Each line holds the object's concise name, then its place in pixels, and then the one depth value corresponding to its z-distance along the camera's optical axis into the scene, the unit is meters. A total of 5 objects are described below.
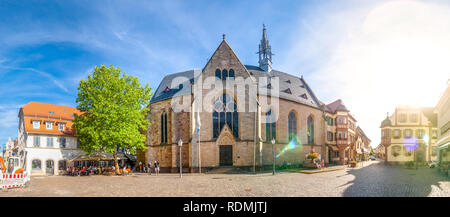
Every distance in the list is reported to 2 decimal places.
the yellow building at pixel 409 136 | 41.28
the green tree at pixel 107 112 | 24.77
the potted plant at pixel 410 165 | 33.05
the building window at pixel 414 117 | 42.34
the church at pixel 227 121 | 26.83
